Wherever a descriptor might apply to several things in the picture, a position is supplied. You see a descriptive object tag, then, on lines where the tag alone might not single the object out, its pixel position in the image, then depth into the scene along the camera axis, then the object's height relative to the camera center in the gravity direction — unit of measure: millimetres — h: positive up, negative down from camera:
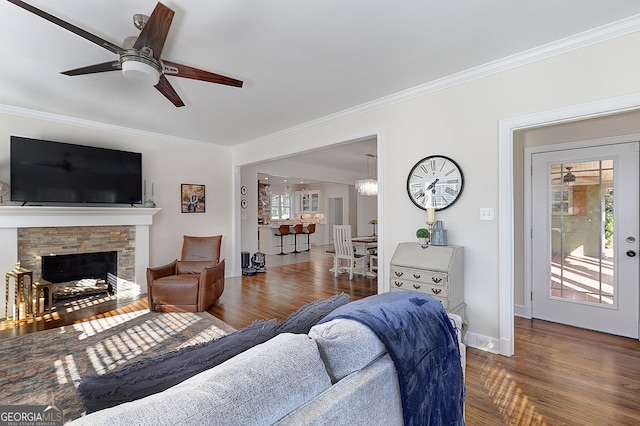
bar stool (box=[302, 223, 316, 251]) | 10242 -587
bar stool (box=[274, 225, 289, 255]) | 9359 -635
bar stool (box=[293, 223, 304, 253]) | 9912 -669
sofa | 653 -457
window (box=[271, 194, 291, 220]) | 11727 +237
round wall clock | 3010 +311
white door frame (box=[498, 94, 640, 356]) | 2682 -181
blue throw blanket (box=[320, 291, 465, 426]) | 1127 -563
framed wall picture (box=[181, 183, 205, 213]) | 5446 +277
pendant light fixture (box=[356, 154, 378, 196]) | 6664 +587
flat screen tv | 3811 +562
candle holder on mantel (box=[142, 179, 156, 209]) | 4812 +151
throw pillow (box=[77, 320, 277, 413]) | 807 -477
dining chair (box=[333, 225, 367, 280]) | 5875 -773
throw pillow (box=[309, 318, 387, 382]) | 1011 -462
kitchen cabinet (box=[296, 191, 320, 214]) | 12141 +439
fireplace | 3699 -317
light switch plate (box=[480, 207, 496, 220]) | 2779 -10
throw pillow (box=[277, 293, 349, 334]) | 1287 -468
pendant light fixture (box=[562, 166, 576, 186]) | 3477 +390
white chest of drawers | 2670 -562
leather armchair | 3758 -955
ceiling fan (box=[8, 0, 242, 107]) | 1750 +1081
